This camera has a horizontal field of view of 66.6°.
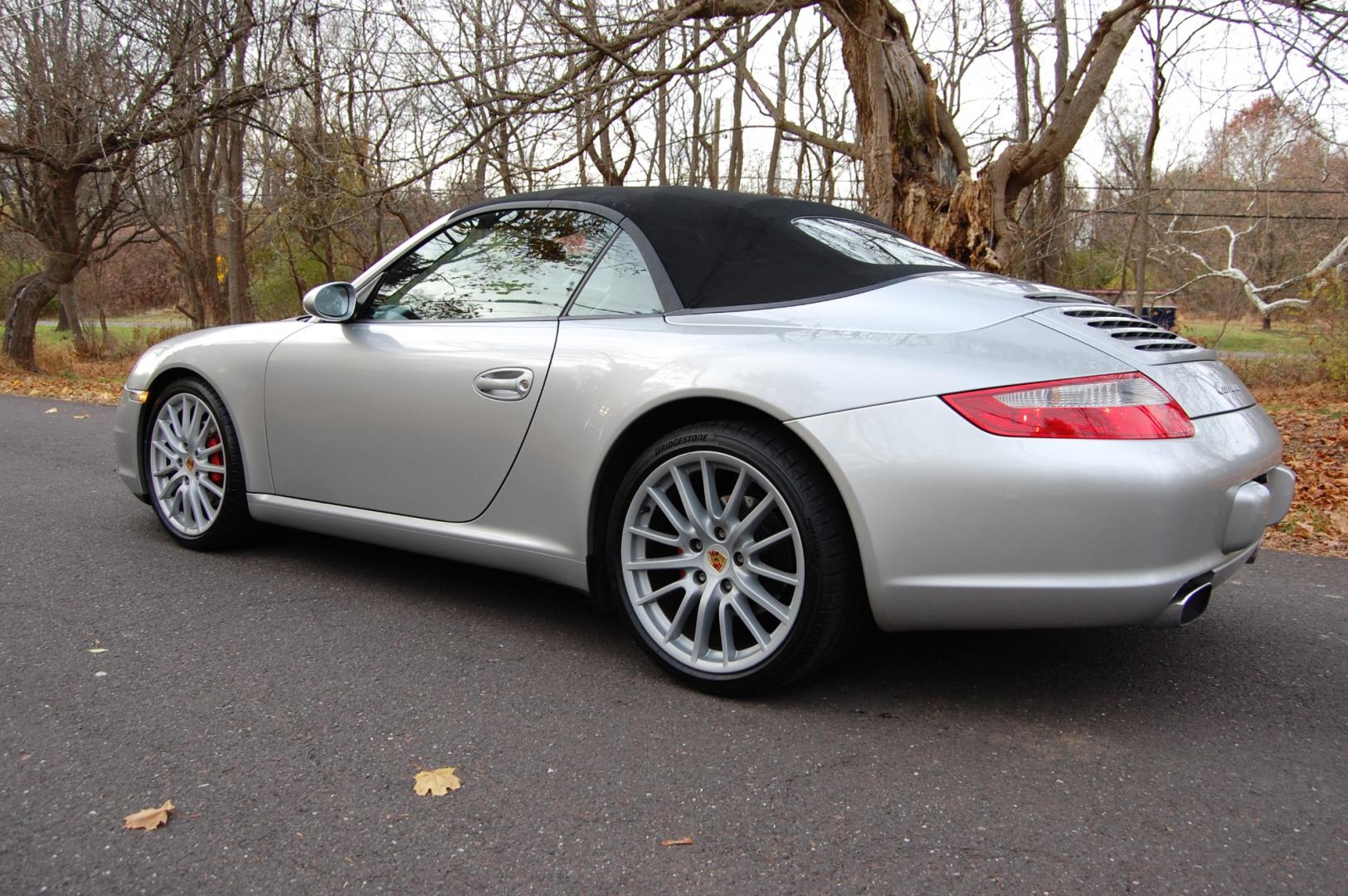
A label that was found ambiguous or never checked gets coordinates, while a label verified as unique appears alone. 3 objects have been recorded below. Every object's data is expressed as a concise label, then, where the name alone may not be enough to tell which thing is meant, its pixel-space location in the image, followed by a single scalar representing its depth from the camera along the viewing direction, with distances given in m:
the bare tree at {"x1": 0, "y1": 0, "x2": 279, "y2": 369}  12.59
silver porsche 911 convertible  2.46
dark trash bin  17.80
